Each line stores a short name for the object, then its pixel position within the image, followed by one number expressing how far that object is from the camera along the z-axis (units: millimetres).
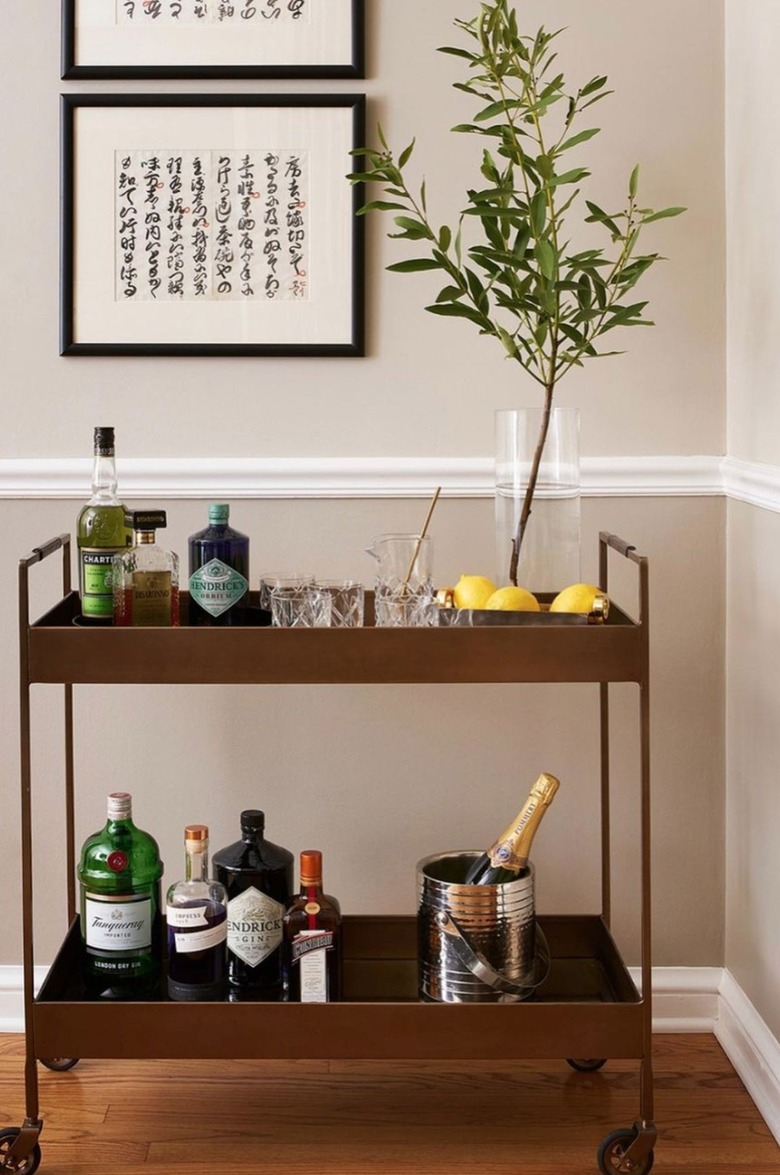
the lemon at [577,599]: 1648
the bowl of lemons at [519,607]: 1634
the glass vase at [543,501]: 1820
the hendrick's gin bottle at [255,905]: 1758
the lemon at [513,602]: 1654
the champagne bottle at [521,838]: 1776
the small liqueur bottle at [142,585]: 1664
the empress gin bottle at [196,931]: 1727
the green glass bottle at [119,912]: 1740
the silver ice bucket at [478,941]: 1729
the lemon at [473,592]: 1703
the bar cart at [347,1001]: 1608
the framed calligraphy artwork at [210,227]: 1998
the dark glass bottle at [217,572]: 1687
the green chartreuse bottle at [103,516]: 1717
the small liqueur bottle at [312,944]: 1727
